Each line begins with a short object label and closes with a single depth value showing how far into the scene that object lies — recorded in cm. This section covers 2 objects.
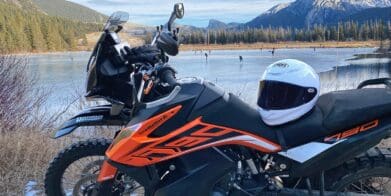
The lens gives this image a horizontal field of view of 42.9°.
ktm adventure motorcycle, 275
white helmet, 278
